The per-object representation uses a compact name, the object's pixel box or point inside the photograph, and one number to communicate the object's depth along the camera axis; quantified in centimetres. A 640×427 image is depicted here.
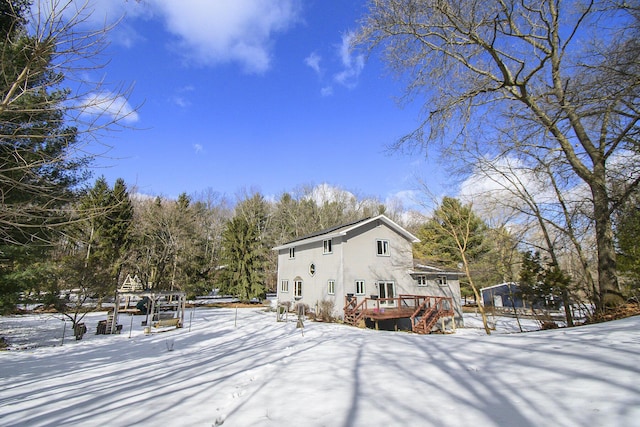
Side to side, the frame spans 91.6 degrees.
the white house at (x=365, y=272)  1906
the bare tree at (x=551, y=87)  722
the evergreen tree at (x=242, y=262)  3156
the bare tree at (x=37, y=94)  351
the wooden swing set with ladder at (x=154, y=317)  1489
